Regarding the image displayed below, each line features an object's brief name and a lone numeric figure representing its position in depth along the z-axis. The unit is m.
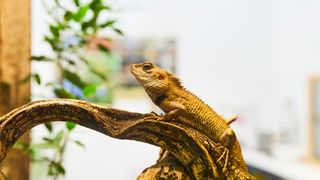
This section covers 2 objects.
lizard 0.69
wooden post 0.83
